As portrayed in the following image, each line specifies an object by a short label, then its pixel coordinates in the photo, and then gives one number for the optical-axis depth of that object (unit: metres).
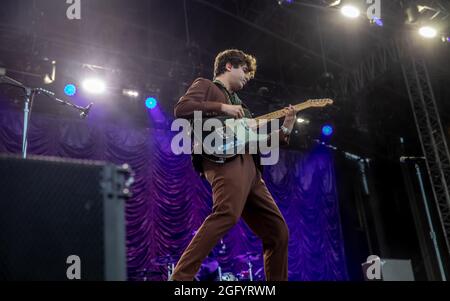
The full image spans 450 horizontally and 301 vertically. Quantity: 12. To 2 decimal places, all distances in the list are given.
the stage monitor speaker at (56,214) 1.46
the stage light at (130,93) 9.31
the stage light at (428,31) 7.70
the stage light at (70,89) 8.41
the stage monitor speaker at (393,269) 6.14
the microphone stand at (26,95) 3.89
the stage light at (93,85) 8.53
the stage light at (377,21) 7.71
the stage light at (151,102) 9.50
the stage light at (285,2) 7.96
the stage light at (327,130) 10.93
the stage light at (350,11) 7.38
